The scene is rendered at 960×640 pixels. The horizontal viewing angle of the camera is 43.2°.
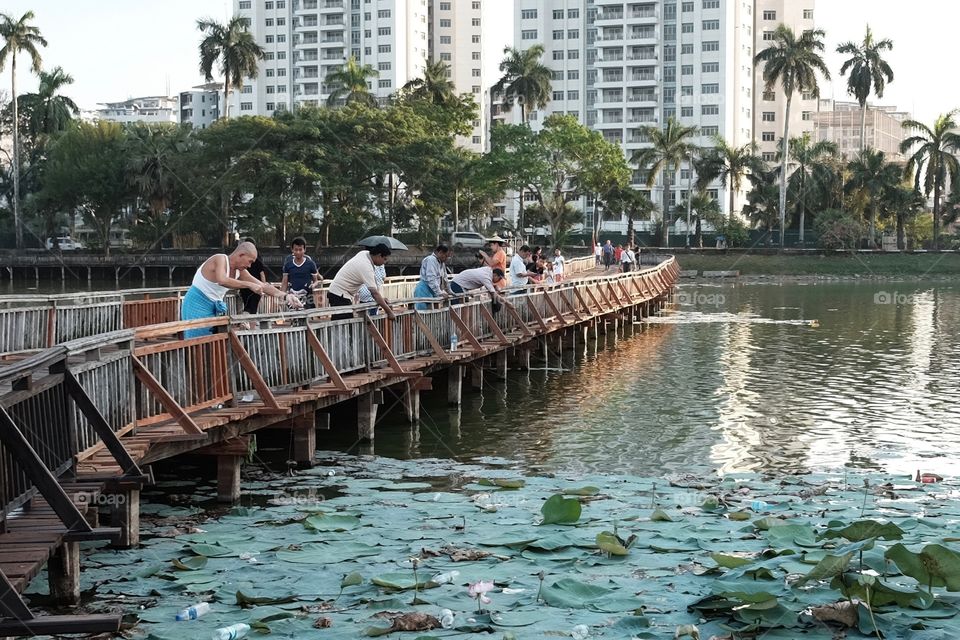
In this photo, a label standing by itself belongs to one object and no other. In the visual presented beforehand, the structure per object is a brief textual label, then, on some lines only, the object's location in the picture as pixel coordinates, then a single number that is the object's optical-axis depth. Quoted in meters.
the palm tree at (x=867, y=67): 96.19
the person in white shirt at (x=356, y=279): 15.95
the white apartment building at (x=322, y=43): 146.88
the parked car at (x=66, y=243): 107.51
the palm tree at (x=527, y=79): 105.56
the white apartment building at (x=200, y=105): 172.00
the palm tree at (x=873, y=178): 90.38
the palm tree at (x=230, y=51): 99.06
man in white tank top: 13.27
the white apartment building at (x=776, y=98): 135.50
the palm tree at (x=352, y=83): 98.81
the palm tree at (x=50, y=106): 99.25
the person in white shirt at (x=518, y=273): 27.12
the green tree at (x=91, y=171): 87.25
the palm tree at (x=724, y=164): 99.31
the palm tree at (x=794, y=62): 89.38
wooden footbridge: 7.71
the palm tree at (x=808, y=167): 94.25
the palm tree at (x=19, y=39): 86.56
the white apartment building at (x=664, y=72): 127.44
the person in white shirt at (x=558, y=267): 37.53
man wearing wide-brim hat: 23.92
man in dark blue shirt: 18.23
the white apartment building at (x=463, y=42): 156.88
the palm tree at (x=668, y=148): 97.81
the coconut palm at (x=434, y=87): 100.12
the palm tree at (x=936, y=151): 88.19
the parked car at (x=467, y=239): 83.12
